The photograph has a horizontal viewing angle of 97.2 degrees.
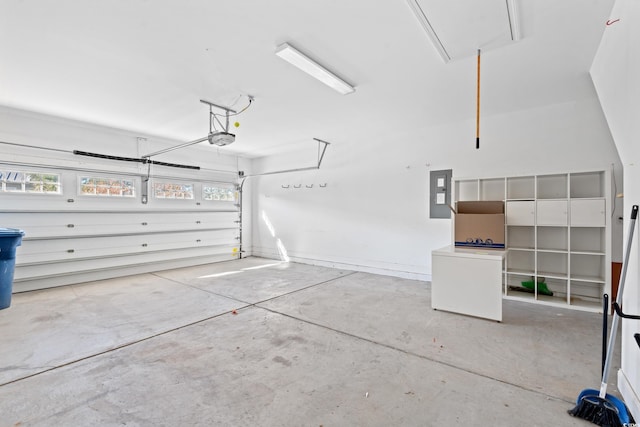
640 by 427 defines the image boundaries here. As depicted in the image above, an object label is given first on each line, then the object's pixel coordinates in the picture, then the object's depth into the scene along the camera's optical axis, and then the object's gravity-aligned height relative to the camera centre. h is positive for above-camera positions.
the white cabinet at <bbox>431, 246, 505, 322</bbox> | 3.12 -0.82
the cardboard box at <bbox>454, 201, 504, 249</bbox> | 3.51 -0.18
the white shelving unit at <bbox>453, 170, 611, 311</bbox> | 3.43 -0.32
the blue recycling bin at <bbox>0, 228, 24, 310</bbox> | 3.50 -0.65
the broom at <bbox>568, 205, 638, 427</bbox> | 1.58 -1.11
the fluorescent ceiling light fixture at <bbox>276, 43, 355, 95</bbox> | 2.61 +1.47
